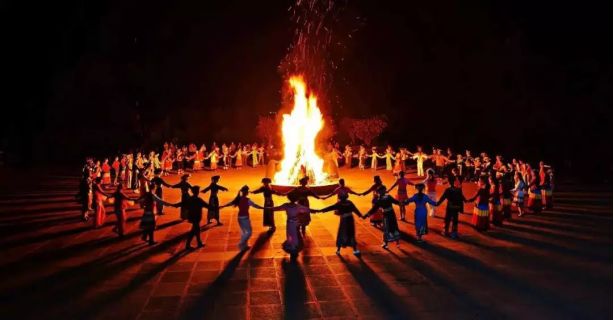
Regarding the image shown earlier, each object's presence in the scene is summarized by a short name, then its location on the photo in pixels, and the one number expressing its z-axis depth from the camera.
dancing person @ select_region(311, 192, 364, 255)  11.31
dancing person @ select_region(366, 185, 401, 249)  11.81
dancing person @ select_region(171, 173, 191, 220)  13.09
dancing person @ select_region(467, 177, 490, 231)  13.30
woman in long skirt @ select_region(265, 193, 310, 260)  11.02
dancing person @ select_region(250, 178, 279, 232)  13.77
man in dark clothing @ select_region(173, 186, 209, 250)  11.80
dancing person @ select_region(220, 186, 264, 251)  11.86
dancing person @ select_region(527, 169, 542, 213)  15.88
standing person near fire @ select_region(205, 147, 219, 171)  30.28
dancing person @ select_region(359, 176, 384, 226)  14.38
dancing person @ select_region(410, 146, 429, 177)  26.61
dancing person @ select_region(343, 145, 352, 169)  32.06
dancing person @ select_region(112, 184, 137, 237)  12.90
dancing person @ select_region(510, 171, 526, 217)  15.86
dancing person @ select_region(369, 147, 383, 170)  30.61
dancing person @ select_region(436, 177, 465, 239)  12.74
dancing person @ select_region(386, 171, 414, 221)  15.08
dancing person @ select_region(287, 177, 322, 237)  12.46
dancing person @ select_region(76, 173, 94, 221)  15.06
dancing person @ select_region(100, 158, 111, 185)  21.75
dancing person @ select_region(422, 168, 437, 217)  15.19
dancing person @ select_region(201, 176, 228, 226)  14.21
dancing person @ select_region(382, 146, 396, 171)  30.30
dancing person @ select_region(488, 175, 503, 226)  13.98
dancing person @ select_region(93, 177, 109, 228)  14.02
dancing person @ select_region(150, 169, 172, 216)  15.18
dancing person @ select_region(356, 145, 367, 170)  31.14
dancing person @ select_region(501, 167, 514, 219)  14.58
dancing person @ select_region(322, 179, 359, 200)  13.05
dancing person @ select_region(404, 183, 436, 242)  12.29
